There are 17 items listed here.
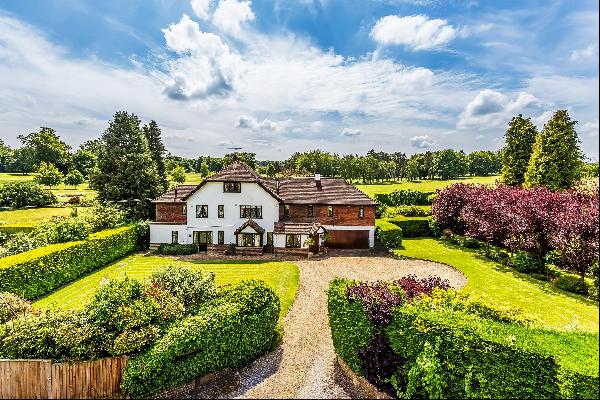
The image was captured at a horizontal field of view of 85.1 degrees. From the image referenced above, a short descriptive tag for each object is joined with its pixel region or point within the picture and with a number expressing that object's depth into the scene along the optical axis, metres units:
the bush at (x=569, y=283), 19.00
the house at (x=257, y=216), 33.62
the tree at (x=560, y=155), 36.28
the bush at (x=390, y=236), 34.88
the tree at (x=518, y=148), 46.22
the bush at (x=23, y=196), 58.09
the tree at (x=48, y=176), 74.88
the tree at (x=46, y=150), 93.50
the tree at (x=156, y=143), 62.34
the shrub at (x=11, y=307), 13.95
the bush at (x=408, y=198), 59.47
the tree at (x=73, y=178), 80.88
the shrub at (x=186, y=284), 14.81
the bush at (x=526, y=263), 25.27
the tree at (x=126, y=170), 44.88
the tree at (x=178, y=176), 82.19
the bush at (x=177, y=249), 33.47
